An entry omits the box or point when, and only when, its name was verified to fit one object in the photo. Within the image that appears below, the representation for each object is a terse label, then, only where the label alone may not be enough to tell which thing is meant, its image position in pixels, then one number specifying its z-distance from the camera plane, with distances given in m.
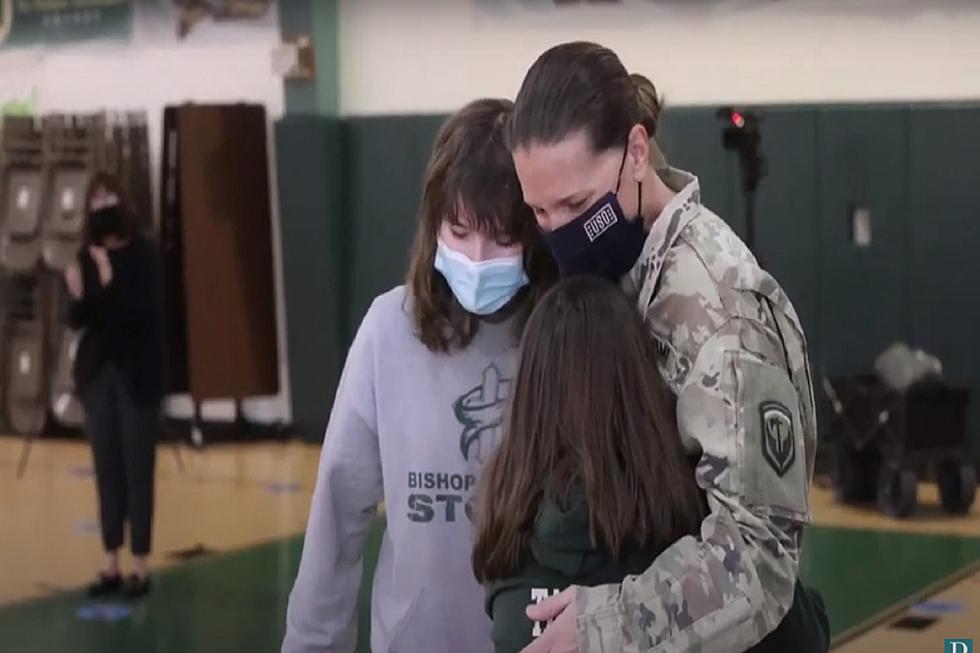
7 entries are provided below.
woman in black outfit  5.68
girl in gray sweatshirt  2.06
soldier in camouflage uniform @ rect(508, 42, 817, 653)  1.60
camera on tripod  7.45
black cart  7.03
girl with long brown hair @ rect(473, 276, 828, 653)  1.66
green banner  10.14
